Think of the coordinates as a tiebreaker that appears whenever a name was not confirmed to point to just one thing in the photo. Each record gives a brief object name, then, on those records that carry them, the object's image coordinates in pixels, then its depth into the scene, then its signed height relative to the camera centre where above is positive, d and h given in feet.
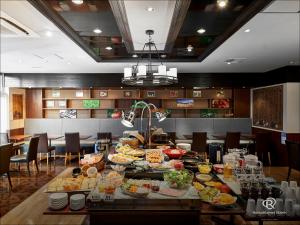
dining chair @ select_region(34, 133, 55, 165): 21.16 -2.90
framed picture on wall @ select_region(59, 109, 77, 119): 26.71 -0.47
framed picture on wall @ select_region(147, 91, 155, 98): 26.45 +1.61
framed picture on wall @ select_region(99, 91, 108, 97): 26.71 +1.63
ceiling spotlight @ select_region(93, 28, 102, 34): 11.98 +3.79
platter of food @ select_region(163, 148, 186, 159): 9.95 -1.73
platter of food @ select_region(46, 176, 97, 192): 6.44 -1.97
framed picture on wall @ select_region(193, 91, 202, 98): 26.51 +1.61
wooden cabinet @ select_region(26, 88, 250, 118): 26.37 +1.00
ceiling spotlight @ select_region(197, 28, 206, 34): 12.01 +3.80
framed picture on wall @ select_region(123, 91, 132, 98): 26.53 +1.62
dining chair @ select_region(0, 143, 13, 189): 15.16 -2.89
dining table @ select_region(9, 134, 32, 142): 22.34 -2.50
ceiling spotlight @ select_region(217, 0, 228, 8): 8.70 +3.71
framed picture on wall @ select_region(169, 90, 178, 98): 26.43 +1.61
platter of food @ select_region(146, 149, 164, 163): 8.96 -1.72
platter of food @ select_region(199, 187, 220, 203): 5.95 -2.03
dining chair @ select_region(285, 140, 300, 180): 16.12 -2.96
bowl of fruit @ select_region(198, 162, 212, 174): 7.88 -1.83
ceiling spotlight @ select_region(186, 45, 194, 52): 15.24 +3.80
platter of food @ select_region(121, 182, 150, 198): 5.66 -1.85
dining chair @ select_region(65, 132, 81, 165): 21.74 -2.88
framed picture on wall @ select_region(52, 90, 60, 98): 26.86 +1.65
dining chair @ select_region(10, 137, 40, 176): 18.57 -3.39
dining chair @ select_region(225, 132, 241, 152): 20.79 -2.43
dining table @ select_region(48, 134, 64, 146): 22.34 -2.46
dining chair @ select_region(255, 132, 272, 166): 21.09 -2.89
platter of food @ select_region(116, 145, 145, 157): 9.98 -1.69
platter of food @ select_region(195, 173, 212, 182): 7.26 -1.98
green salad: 6.11 -1.72
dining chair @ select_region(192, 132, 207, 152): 20.59 -2.66
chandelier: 12.07 +1.63
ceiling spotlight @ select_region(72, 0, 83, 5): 8.72 +3.73
